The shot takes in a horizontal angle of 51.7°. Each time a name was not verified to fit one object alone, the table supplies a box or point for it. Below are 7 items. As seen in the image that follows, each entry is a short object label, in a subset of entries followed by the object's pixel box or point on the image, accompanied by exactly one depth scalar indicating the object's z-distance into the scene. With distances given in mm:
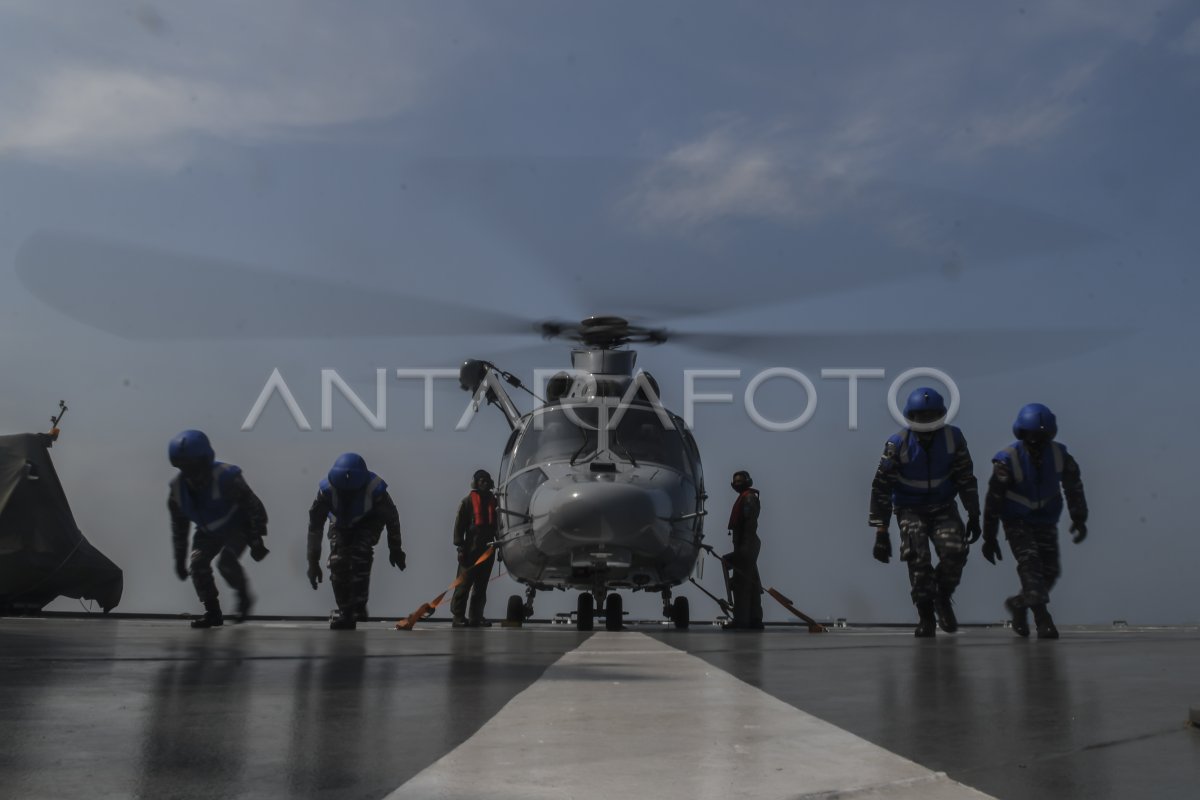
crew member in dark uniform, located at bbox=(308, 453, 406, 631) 12469
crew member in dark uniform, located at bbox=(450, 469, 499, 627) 15680
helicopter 13055
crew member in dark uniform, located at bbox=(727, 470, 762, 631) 14969
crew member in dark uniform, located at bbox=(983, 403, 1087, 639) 10320
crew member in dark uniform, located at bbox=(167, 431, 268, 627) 11586
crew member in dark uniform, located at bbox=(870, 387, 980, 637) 10953
